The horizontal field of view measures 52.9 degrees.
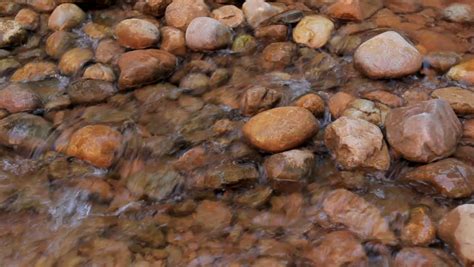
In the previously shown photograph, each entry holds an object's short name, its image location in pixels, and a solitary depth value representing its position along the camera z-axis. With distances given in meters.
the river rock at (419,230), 1.94
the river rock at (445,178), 2.08
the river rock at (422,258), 1.85
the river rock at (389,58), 2.64
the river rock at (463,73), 2.61
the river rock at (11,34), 3.29
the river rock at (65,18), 3.34
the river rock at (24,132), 2.56
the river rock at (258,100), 2.59
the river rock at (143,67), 2.84
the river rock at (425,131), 2.16
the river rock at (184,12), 3.23
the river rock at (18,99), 2.76
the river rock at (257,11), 3.19
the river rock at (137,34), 3.09
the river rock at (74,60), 3.03
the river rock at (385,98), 2.54
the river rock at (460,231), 1.83
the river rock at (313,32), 3.03
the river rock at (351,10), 3.13
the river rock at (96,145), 2.41
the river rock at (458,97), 2.41
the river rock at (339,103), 2.53
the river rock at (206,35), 3.03
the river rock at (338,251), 1.93
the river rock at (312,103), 2.52
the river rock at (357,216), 2.02
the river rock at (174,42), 3.08
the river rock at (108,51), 3.07
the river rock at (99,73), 2.91
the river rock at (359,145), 2.24
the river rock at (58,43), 3.18
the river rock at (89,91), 2.79
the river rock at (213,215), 2.15
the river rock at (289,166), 2.25
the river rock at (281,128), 2.31
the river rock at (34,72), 3.02
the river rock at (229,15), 3.20
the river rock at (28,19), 3.40
